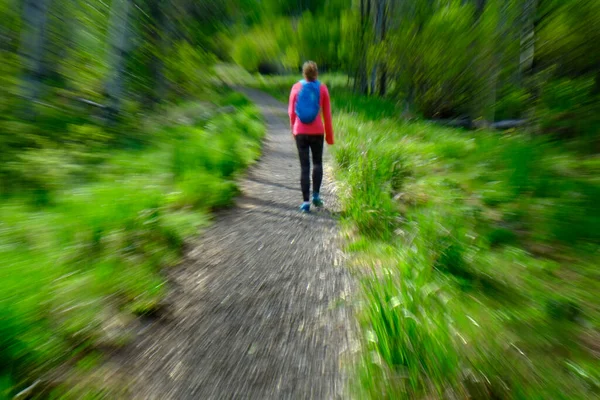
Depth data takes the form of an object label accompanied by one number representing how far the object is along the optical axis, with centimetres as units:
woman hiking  469
